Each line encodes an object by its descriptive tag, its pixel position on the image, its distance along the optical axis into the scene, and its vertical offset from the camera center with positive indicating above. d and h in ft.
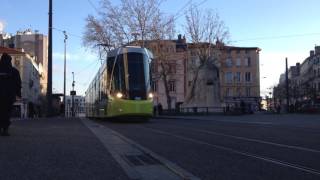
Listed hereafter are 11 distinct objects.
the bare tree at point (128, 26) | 118.23 +29.15
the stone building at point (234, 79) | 217.02 +15.68
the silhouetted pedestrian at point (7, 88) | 21.77 +1.05
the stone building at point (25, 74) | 178.94 +19.11
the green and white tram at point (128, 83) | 46.24 +2.80
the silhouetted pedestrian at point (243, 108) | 104.69 -2.78
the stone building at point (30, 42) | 259.20 +52.18
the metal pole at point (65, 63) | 156.20 +21.27
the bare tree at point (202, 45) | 125.96 +23.62
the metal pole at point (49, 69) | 76.68 +8.35
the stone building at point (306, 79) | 188.86 +16.91
